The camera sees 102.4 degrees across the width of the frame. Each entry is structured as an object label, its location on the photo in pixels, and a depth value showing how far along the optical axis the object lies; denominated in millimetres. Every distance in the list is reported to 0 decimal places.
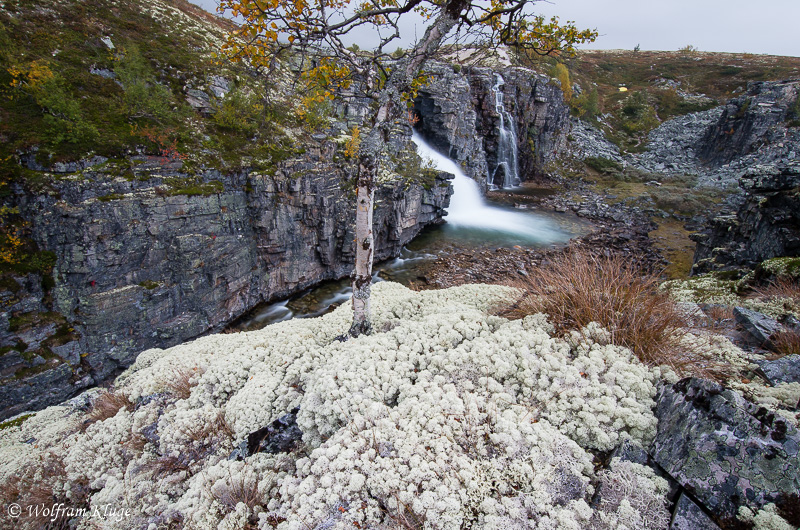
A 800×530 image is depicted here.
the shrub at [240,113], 17938
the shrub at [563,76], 54553
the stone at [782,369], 3955
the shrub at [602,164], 48188
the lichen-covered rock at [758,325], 5435
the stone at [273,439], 4516
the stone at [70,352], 11984
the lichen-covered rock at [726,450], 2699
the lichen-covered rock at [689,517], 2695
